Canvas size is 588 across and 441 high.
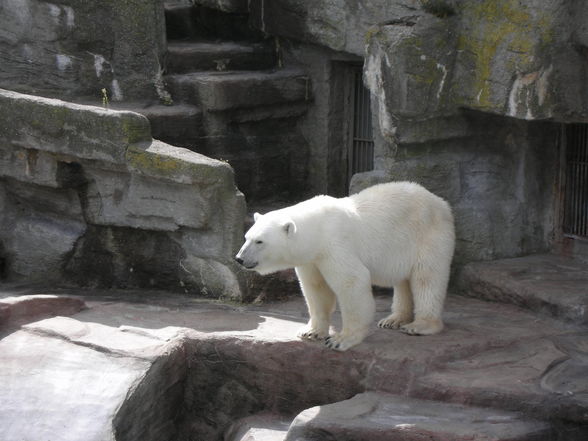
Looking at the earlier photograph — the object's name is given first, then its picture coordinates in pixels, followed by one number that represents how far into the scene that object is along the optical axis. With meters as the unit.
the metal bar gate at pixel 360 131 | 20.39
